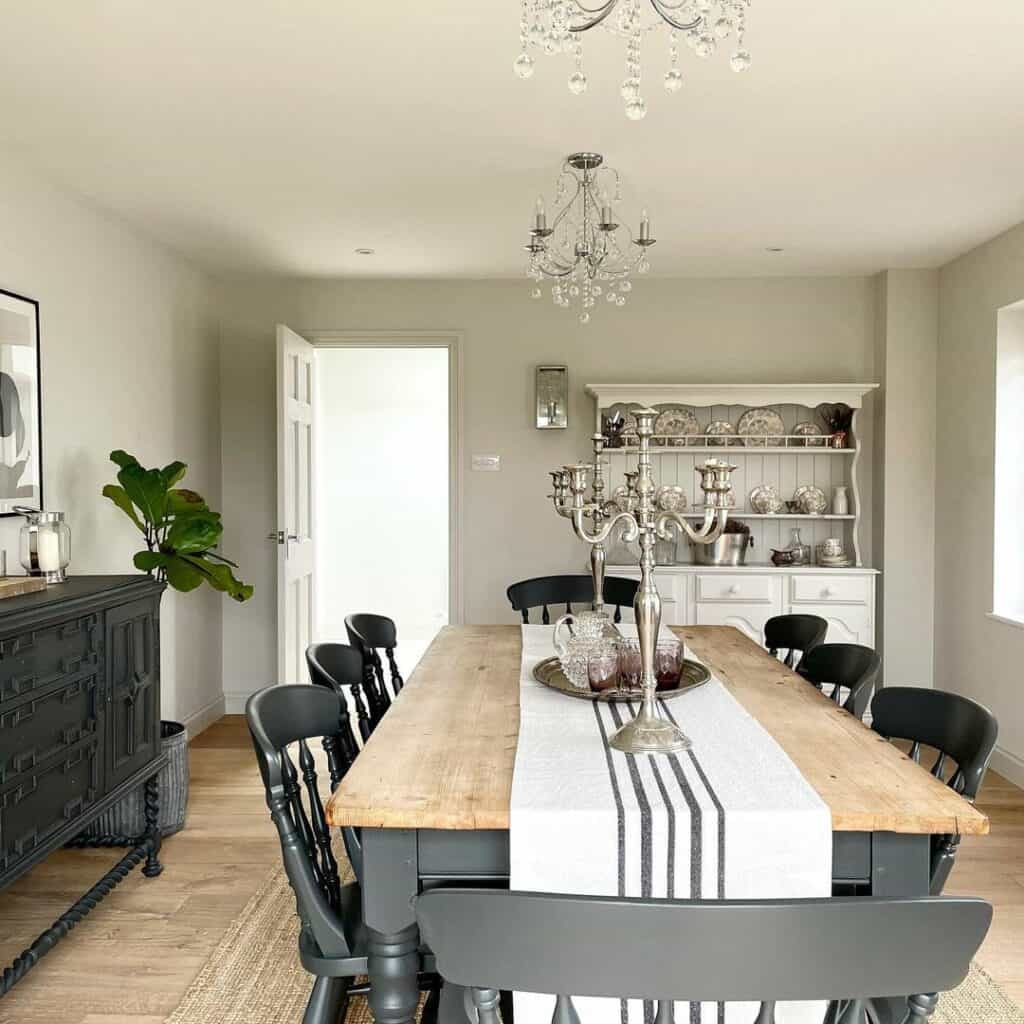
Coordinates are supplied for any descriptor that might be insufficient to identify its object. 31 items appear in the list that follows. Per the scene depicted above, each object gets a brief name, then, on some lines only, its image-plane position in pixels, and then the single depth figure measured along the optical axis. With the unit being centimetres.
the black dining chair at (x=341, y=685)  210
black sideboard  252
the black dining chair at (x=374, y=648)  290
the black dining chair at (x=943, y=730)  182
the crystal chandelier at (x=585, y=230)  343
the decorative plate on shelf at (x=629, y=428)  511
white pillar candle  313
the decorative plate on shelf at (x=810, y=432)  537
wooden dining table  158
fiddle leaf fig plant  368
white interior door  492
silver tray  234
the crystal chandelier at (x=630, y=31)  164
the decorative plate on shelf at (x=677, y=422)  544
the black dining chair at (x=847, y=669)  261
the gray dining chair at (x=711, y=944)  102
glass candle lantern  313
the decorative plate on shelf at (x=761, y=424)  542
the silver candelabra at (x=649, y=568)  181
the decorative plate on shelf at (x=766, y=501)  539
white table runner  152
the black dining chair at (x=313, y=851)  179
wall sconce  538
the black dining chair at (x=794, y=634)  327
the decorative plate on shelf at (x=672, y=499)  539
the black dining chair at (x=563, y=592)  421
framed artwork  329
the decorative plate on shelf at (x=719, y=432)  533
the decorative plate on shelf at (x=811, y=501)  537
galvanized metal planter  359
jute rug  244
